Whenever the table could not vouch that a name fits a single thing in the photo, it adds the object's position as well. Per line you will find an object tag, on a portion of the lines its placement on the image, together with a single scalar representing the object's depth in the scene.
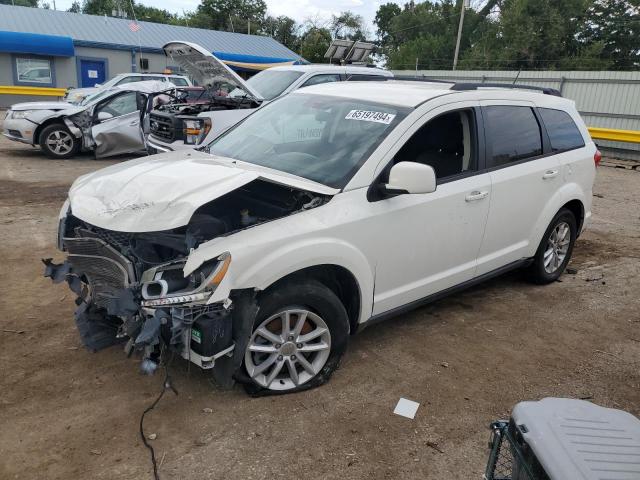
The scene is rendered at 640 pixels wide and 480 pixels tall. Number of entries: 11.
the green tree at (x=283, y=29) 62.88
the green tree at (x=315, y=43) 45.00
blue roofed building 25.37
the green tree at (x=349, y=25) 68.19
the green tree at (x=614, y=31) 40.12
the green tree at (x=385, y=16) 76.47
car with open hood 7.95
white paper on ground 3.30
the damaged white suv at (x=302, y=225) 2.97
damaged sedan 11.39
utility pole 33.03
